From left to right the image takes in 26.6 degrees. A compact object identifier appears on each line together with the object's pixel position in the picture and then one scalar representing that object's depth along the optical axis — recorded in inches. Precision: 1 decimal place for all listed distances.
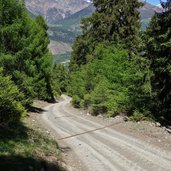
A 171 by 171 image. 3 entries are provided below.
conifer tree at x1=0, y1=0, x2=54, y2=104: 1224.8
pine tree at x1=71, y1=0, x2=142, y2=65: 1585.9
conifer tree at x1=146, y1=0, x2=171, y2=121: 960.9
